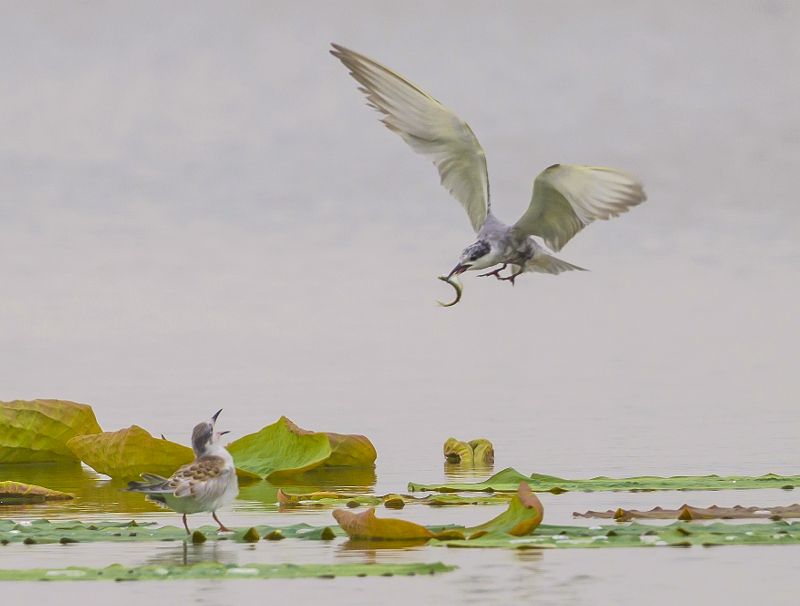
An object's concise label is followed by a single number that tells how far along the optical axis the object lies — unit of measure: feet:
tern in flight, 45.80
